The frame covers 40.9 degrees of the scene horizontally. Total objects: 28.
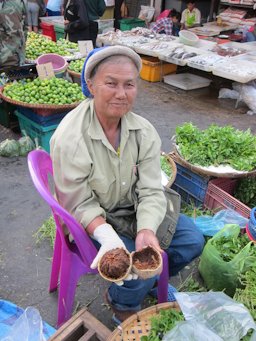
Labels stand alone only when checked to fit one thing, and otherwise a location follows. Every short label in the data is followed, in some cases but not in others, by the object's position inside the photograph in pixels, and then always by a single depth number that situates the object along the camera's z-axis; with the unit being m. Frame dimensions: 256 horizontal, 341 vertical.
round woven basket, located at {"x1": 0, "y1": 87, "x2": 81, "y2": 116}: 3.77
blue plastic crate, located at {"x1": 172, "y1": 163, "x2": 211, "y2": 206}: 3.21
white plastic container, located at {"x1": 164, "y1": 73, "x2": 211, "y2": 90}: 6.88
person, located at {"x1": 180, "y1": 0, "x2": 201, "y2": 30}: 9.28
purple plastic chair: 1.73
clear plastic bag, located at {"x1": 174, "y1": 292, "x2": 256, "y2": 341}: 1.67
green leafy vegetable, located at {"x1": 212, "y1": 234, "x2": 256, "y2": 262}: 2.40
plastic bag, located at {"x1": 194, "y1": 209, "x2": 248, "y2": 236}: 2.88
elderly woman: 1.77
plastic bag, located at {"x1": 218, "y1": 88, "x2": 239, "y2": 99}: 6.52
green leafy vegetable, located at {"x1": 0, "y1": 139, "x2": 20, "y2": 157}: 4.19
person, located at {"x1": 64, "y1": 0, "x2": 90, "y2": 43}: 5.87
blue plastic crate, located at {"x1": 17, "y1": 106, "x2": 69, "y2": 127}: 4.02
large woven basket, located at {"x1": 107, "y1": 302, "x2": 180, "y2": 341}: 1.69
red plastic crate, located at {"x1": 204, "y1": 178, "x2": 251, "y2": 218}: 2.96
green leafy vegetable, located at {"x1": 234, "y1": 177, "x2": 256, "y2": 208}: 3.28
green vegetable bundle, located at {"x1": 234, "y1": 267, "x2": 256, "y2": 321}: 1.98
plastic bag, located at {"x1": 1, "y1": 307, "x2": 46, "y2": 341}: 1.83
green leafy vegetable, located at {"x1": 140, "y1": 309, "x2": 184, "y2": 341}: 1.70
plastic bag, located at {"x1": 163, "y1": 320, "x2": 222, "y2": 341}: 1.59
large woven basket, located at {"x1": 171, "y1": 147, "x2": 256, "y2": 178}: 2.99
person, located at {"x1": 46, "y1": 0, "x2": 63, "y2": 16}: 10.22
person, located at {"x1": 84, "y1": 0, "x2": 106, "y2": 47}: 5.96
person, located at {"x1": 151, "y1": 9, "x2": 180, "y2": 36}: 8.58
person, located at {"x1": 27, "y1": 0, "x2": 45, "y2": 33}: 9.26
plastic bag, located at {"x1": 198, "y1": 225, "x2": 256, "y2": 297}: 2.27
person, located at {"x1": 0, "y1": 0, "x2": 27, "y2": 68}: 4.03
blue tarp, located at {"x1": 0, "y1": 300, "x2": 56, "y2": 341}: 1.98
